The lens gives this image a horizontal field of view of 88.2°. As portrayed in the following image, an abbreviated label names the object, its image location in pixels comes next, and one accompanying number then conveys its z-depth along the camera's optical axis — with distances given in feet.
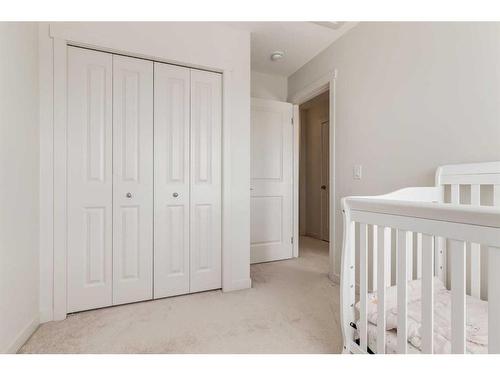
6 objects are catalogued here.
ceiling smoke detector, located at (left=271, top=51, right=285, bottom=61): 8.58
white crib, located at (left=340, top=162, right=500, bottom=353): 2.18
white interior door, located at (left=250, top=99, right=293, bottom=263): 9.82
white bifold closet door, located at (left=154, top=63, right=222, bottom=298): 6.46
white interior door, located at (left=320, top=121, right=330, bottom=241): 13.78
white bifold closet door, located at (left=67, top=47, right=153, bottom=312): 5.69
